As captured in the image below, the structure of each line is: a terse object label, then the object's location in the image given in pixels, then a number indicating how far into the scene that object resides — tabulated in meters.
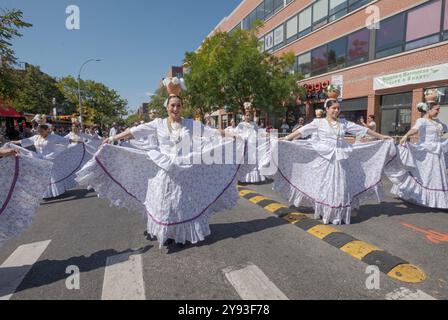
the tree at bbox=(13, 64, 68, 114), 49.25
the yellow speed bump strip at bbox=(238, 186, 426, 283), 3.21
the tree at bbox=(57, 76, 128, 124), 50.56
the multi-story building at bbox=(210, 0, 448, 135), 14.55
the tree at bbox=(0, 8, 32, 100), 12.04
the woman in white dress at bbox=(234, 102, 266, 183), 8.66
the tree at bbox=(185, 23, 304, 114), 20.64
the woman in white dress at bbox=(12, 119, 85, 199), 7.59
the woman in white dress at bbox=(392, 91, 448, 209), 5.55
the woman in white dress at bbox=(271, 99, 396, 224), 4.82
